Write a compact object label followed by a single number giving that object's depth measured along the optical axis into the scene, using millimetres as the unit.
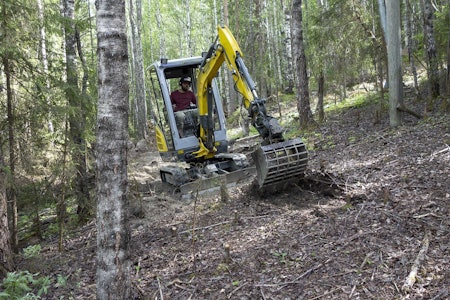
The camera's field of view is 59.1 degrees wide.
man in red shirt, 9344
